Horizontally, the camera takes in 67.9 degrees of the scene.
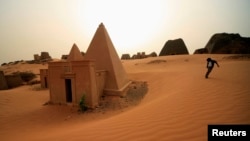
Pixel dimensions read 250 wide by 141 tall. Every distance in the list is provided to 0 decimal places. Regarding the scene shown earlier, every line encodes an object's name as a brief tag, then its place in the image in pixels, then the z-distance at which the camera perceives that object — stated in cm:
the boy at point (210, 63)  856
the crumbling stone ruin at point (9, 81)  1904
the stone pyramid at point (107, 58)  1159
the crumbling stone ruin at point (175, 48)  3408
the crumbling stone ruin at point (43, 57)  4117
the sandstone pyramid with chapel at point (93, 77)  984
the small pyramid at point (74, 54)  1476
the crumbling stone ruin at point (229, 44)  2581
